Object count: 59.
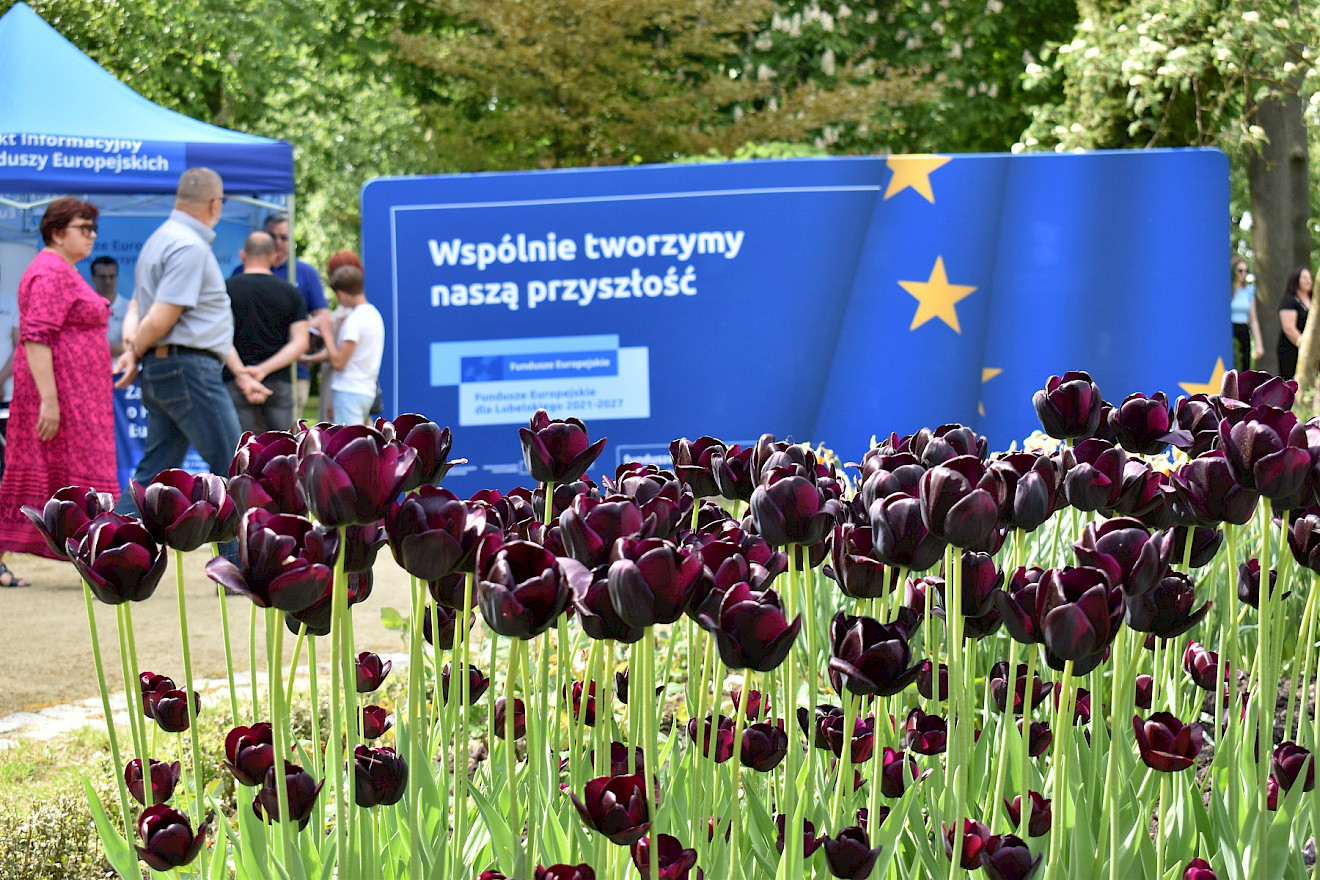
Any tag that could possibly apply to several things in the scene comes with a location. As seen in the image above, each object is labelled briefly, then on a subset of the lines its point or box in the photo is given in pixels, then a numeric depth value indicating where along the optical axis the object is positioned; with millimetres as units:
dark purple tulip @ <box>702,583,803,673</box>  1808
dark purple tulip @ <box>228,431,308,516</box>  1944
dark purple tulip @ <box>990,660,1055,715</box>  2276
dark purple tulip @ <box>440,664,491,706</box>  2285
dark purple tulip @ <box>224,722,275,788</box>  2095
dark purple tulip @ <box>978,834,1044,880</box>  1908
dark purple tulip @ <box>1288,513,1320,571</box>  2044
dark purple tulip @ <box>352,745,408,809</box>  2010
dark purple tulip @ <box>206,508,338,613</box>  1825
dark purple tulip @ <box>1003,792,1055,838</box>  2078
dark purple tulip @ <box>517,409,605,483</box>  2210
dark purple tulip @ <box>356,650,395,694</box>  2275
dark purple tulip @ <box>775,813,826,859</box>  1981
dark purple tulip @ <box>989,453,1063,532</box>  1987
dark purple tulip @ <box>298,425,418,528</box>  1810
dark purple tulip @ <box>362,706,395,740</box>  2290
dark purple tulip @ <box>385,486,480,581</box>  1847
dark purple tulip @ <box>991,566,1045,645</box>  1863
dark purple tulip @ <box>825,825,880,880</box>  1928
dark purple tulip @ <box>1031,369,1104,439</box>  2289
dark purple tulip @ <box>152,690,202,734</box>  2231
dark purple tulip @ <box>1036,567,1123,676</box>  1809
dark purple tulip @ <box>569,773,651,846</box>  1854
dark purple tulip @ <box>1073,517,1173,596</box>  1842
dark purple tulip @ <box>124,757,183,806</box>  2156
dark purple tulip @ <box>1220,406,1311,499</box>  1930
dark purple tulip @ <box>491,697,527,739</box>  2281
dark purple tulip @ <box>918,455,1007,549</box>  1888
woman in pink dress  7306
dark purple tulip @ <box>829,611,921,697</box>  1908
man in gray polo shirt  7739
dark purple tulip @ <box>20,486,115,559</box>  2024
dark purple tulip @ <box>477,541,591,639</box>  1782
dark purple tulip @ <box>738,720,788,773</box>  2038
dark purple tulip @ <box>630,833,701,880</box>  1868
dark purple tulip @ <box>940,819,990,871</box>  1947
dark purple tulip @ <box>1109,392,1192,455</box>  2250
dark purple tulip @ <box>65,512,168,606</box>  1928
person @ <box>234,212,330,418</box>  10471
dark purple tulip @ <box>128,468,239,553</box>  1972
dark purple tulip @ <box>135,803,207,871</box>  2010
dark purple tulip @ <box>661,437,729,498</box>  2325
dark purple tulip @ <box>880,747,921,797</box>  2151
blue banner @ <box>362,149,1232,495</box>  6803
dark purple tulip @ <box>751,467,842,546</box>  1962
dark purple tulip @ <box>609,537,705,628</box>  1764
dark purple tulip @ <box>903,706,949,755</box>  2176
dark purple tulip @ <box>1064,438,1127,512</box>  2050
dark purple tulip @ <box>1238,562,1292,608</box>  2305
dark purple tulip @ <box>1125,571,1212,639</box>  1937
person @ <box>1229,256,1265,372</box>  12213
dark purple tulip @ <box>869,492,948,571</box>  1932
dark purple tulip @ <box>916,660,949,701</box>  2344
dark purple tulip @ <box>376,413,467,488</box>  2070
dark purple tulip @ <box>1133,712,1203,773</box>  1973
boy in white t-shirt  9510
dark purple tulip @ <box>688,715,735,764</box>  2002
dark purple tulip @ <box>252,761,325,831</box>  2008
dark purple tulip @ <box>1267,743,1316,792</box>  2068
